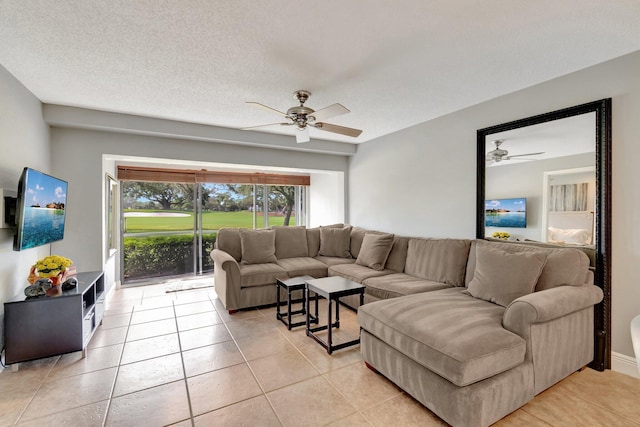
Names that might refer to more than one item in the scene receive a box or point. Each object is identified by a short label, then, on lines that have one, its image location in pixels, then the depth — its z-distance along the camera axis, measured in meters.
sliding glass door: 5.15
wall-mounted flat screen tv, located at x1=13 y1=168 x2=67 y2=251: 2.28
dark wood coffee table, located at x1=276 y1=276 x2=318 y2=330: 3.07
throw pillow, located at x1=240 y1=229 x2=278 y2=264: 4.12
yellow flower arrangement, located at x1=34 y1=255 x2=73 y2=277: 2.58
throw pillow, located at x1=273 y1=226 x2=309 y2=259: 4.59
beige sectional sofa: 1.63
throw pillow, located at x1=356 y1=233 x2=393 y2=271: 3.85
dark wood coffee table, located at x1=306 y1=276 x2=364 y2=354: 2.57
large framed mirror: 2.31
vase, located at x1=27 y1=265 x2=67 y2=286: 2.59
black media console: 2.26
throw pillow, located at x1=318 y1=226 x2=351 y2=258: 4.77
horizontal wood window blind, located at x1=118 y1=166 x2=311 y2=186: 4.89
